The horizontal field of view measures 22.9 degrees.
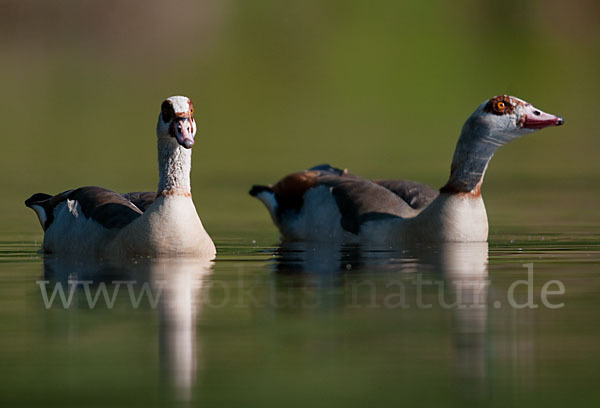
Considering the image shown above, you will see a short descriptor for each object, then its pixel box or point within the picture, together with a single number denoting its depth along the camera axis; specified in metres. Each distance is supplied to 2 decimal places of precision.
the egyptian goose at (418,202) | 17.05
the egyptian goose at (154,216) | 14.73
